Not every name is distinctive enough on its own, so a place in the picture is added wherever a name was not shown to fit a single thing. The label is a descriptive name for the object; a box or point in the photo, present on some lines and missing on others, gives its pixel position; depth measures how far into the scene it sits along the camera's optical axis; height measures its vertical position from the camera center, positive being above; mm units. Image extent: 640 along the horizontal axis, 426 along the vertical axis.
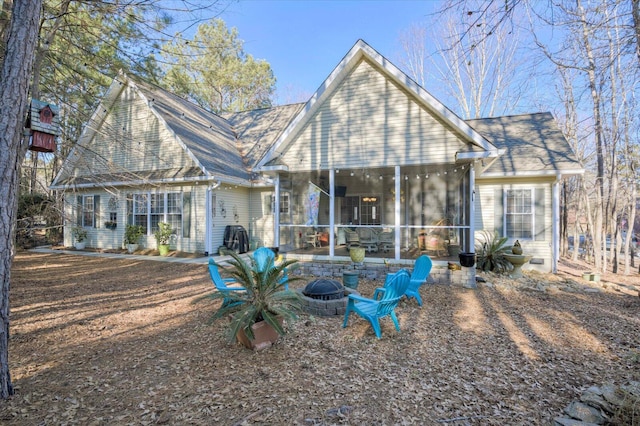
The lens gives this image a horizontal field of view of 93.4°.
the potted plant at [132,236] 12688 -783
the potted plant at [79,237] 13914 -898
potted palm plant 3674 -1110
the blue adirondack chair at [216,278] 4926 -1023
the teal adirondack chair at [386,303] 4273 -1260
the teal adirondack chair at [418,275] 5539 -1120
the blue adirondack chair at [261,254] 6304 -786
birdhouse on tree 3213 +1013
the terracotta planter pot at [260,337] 3818 -1552
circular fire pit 5199 -1438
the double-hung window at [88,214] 14062 +169
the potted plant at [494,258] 8891 -1257
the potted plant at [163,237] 11953 -784
